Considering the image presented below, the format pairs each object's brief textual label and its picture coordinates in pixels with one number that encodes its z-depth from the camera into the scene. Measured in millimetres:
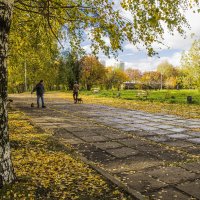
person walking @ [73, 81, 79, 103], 23466
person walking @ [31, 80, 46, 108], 19031
